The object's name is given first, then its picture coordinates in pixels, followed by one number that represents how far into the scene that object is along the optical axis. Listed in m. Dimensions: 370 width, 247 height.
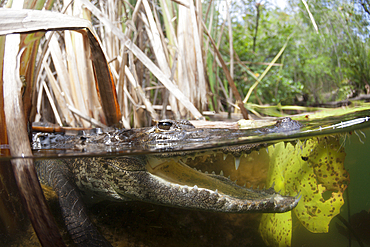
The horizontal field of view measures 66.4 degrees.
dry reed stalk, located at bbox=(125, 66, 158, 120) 0.65
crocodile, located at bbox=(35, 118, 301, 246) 0.41
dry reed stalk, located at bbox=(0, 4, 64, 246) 0.36
